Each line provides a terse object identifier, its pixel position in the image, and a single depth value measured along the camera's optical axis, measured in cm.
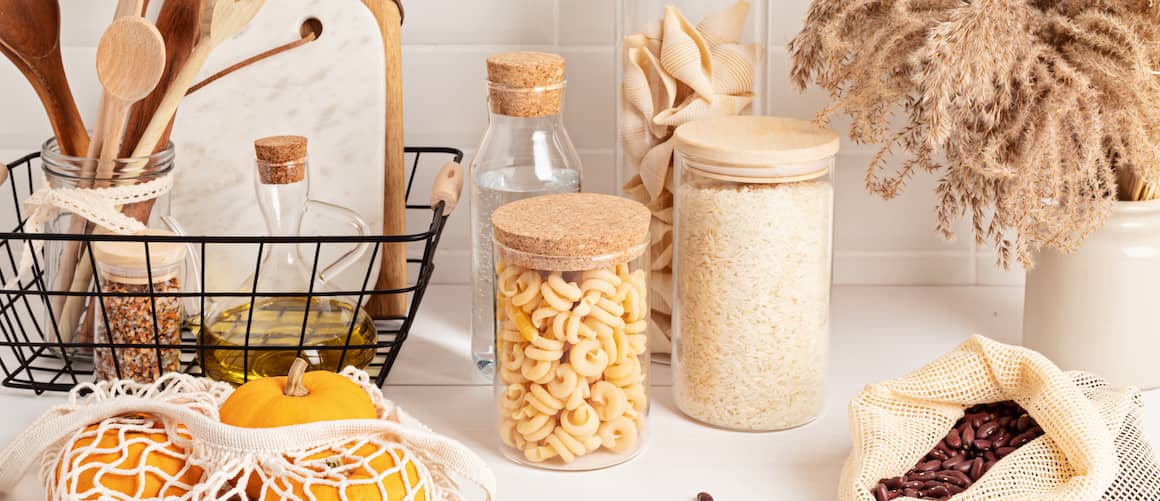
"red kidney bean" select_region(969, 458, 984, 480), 139
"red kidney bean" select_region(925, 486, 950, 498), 138
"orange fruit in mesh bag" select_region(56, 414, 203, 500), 130
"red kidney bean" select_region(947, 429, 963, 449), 142
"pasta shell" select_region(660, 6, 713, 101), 154
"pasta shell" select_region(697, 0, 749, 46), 155
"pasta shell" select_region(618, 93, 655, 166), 157
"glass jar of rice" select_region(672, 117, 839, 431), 146
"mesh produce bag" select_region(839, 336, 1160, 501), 136
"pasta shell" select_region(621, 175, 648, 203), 159
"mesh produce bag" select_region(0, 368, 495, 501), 130
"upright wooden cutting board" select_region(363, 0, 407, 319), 164
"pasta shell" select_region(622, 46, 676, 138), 156
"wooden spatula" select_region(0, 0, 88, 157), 150
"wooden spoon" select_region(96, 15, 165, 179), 144
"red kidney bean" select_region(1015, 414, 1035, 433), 142
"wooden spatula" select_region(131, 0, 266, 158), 148
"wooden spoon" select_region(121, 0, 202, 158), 155
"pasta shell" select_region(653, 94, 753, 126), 155
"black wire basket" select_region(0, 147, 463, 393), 148
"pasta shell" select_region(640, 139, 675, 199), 156
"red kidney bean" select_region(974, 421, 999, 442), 143
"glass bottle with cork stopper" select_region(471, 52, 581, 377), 151
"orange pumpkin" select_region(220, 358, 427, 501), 130
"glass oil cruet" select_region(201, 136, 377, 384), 151
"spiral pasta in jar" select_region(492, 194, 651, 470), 141
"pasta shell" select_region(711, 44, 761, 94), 155
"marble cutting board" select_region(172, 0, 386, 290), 164
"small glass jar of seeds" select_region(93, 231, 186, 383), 149
